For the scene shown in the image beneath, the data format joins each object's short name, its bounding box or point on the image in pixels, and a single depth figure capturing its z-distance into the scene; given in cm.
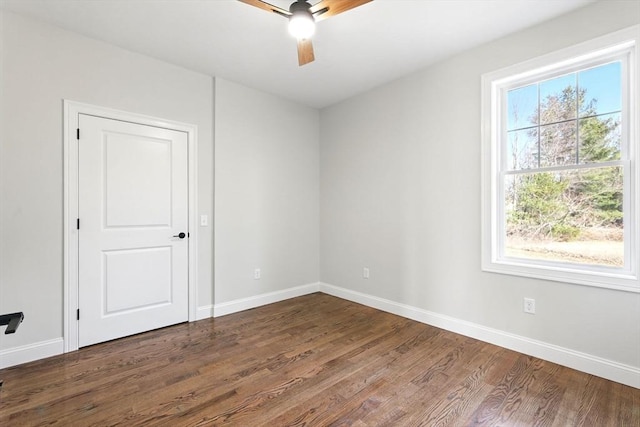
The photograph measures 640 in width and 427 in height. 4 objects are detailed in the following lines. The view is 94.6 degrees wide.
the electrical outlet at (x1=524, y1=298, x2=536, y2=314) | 246
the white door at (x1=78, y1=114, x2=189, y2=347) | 262
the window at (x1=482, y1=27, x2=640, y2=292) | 212
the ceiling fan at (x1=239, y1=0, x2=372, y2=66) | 183
